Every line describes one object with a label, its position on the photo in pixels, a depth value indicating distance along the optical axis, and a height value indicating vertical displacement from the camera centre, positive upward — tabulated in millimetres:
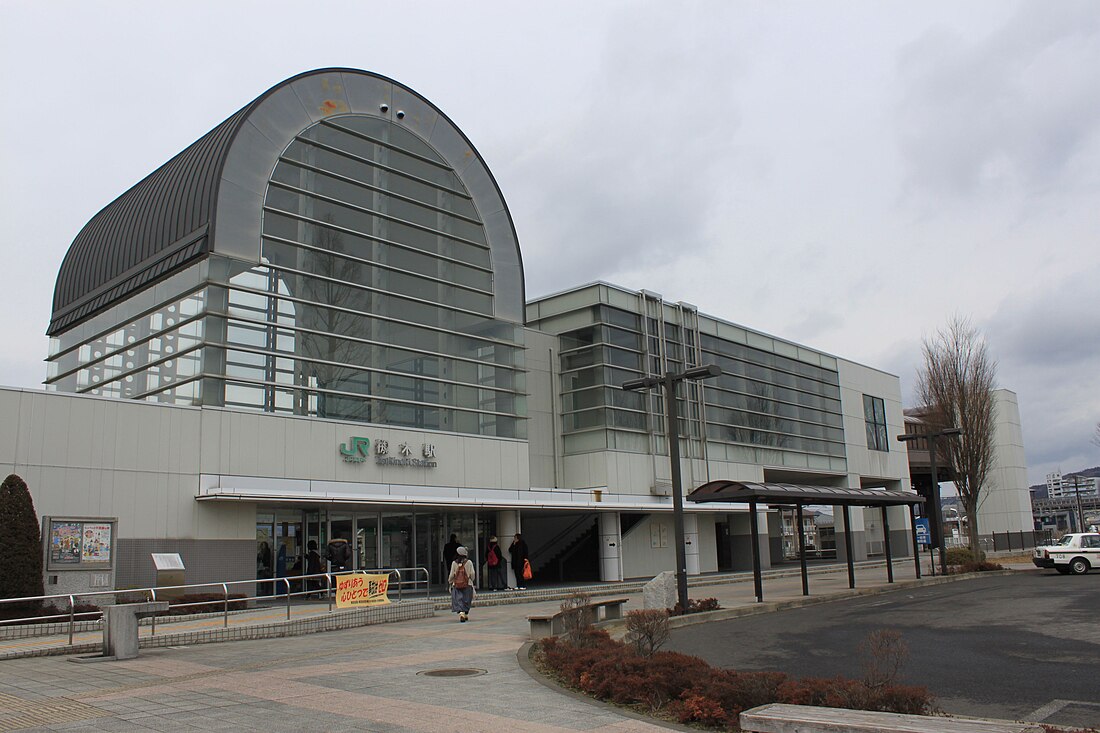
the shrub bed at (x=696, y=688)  8086 -1732
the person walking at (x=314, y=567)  26062 -1053
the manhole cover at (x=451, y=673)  12430 -2026
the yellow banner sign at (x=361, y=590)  20156 -1395
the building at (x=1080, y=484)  80000 +1858
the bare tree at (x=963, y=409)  43844 +4785
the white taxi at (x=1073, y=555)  33250 -1900
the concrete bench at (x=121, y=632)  14484 -1519
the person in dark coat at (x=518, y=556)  29469 -1070
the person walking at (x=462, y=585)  20906 -1396
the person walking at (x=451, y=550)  27969 -765
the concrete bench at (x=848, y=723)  6621 -1627
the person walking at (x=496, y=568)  28344 -1431
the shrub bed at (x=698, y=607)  19586 -2006
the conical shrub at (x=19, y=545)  19141 -107
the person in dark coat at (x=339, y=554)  26375 -737
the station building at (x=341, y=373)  24188 +5253
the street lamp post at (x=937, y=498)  33500 +351
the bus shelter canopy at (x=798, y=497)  22094 +438
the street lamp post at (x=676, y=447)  19734 +1584
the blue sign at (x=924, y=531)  35188 -879
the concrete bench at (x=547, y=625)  16094 -1843
